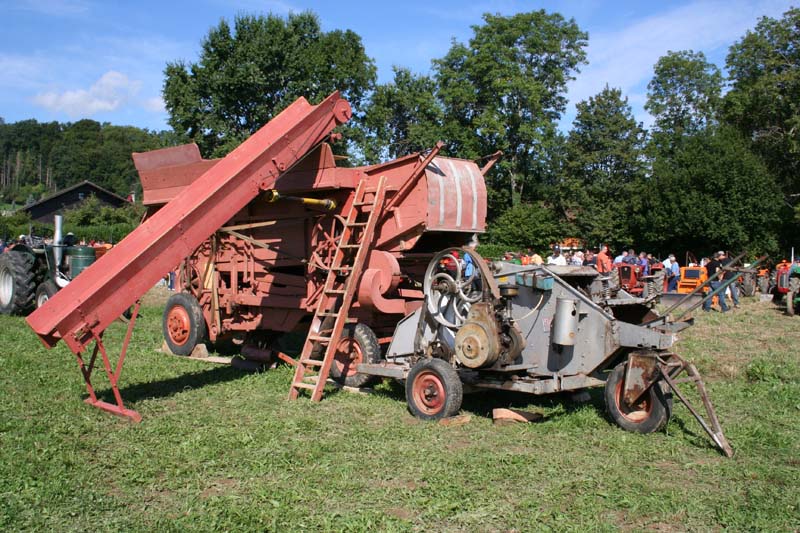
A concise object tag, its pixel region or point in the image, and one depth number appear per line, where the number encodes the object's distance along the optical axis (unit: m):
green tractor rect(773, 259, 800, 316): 17.06
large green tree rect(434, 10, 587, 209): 42.78
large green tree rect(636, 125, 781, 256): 37.16
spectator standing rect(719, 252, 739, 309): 19.67
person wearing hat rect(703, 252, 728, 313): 18.60
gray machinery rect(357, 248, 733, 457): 6.98
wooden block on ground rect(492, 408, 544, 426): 7.53
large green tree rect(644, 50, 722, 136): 52.92
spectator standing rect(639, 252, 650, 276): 20.77
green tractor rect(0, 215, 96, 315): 16.02
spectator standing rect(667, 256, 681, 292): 22.09
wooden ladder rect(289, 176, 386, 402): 8.73
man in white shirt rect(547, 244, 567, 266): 17.89
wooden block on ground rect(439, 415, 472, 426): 7.41
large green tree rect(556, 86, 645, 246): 44.22
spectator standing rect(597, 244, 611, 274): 18.91
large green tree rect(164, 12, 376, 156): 34.66
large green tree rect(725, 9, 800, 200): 39.59
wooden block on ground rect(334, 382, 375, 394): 9.14
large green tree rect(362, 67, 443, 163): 44.59
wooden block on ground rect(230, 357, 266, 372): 10.60
